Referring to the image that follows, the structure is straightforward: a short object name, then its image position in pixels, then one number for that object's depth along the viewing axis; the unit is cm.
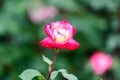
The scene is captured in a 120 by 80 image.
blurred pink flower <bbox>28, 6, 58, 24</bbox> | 305
